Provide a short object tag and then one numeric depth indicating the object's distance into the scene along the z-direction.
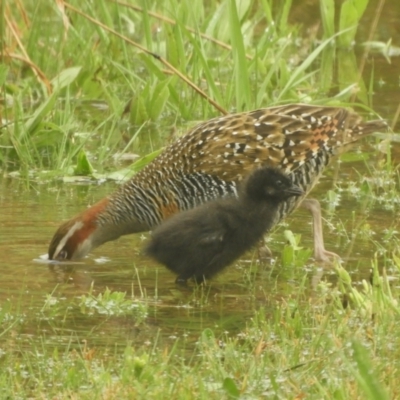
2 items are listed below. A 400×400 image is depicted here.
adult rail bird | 15.35
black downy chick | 14.05
